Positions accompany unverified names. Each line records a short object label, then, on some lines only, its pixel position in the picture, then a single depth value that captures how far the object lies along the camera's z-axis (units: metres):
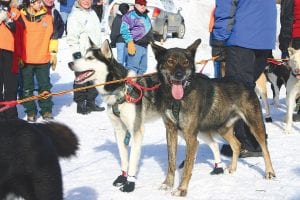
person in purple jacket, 8.27
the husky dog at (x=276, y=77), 9.71
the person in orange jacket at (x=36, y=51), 7.58
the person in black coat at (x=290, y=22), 7.77
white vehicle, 16.77
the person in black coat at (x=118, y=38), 8.73
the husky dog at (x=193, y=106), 4.39
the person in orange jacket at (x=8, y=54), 6.91
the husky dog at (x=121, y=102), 4.78
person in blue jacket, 5.13
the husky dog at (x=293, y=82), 7.50
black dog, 2.96
